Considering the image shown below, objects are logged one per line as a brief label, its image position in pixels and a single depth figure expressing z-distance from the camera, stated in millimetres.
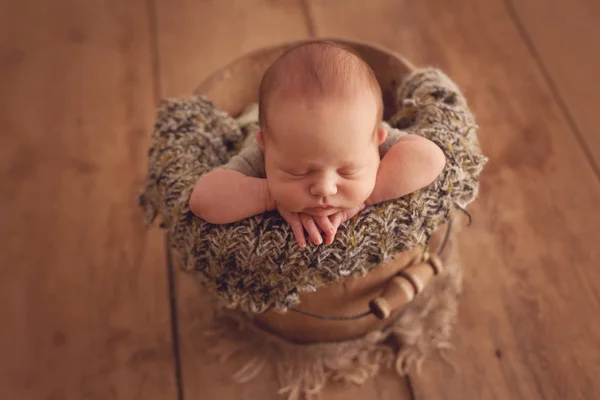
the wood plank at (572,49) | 1055
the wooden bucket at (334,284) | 699
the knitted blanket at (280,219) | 625
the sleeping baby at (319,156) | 555
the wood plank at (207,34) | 1160
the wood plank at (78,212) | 873
